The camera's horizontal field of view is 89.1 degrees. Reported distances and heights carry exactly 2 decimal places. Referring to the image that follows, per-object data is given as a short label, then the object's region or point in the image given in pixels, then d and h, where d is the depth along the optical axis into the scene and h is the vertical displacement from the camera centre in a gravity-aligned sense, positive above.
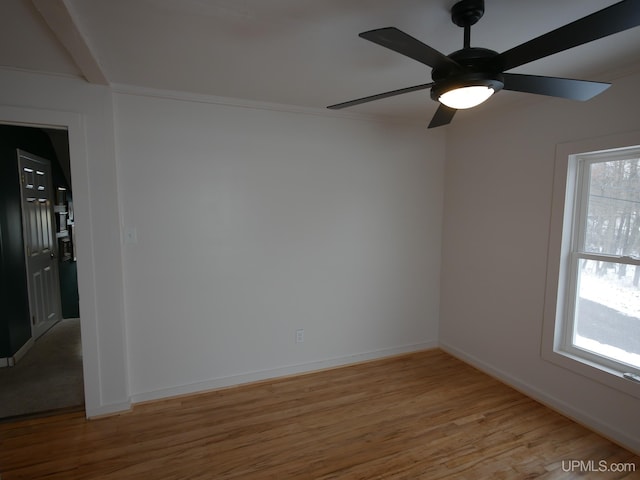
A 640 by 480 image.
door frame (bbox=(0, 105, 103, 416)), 2.16 -0.06
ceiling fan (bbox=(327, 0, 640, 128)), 1.07 +0.63
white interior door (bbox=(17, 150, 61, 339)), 3.56 -0.32
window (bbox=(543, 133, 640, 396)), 2.22 -0.35
